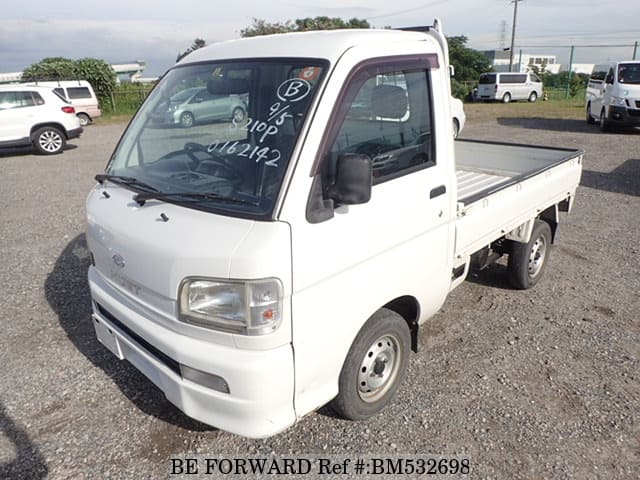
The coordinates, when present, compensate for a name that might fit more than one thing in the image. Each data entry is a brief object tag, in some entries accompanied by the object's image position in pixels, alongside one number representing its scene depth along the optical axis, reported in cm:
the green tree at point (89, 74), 2495
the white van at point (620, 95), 1302
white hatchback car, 1234
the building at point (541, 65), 2899
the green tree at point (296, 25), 2598
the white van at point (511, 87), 2659
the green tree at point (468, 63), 3956
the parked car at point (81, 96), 1936
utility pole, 3667
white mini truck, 206
